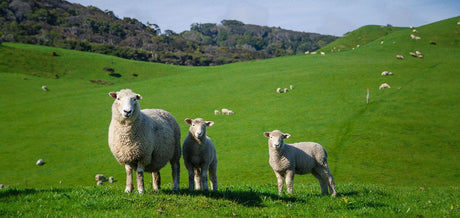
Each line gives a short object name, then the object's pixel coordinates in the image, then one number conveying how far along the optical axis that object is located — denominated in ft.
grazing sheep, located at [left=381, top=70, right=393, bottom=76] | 157.48
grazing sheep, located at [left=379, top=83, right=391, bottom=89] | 142.43
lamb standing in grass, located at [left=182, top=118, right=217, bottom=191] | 34.50
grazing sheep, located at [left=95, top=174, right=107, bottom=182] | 86.68
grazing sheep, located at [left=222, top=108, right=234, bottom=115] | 135.54
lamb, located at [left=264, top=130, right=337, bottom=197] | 37.14
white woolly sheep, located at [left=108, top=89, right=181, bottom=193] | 28.50
